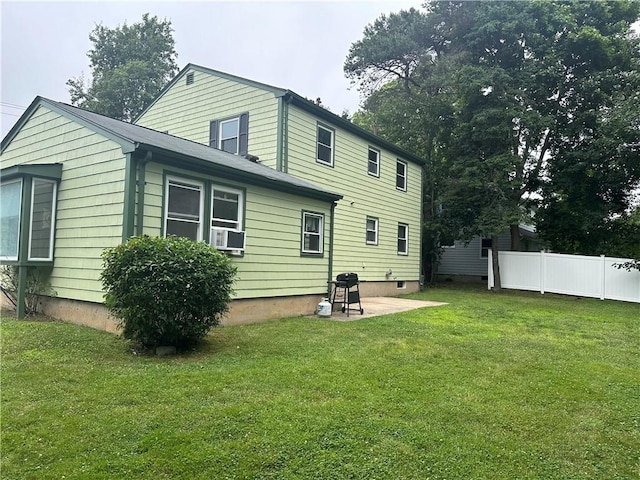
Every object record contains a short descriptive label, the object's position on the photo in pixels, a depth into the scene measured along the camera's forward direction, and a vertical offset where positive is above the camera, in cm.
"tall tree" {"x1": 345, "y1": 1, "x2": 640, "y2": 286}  1689 +724
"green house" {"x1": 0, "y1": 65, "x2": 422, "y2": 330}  666 +110
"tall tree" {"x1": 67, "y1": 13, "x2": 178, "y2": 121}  2817 +1347
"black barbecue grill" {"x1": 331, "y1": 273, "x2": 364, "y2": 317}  974 -80
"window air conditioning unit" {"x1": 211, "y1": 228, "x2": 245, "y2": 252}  748 +31
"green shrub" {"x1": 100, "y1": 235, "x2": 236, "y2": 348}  515 -43
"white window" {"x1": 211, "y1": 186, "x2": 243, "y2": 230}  756 +88
